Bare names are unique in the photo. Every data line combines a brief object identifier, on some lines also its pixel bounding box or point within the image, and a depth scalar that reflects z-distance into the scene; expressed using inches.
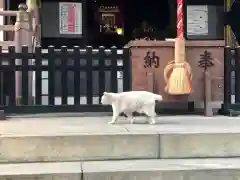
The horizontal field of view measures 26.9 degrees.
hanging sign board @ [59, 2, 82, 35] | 471.2
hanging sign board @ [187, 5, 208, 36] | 477.4
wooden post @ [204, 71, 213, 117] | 276.5
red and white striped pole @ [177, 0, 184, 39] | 266.2
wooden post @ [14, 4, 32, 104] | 313.6
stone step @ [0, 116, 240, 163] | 203.3
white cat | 239.1
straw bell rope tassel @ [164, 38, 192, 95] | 261.1
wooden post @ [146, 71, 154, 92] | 274.8
